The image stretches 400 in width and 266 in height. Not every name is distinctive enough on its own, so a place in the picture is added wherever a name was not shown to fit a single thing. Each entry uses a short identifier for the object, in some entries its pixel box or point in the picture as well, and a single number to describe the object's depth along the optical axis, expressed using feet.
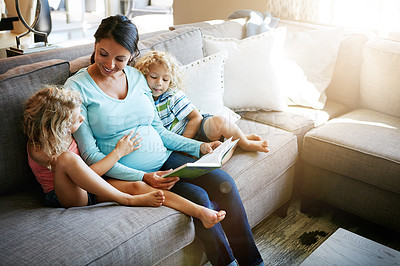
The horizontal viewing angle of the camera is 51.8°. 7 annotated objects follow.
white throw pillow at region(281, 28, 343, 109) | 8.42
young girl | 4.62
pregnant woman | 5.04
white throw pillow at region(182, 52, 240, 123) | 6.85
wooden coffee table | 4.21
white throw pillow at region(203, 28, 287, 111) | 7.75
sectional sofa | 4.24
